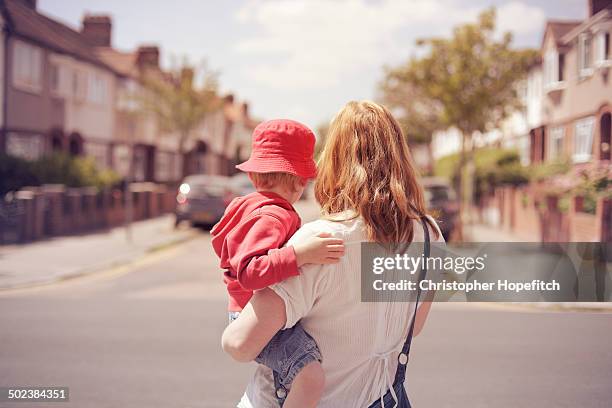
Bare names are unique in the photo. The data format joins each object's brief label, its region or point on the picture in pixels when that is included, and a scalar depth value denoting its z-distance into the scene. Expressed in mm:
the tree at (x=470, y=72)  18891
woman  1962
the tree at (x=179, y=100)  32781
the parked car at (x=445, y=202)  17970
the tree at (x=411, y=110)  37312
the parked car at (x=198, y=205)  20703
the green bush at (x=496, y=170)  26266
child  1927
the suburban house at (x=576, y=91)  12477
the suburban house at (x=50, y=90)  21812
